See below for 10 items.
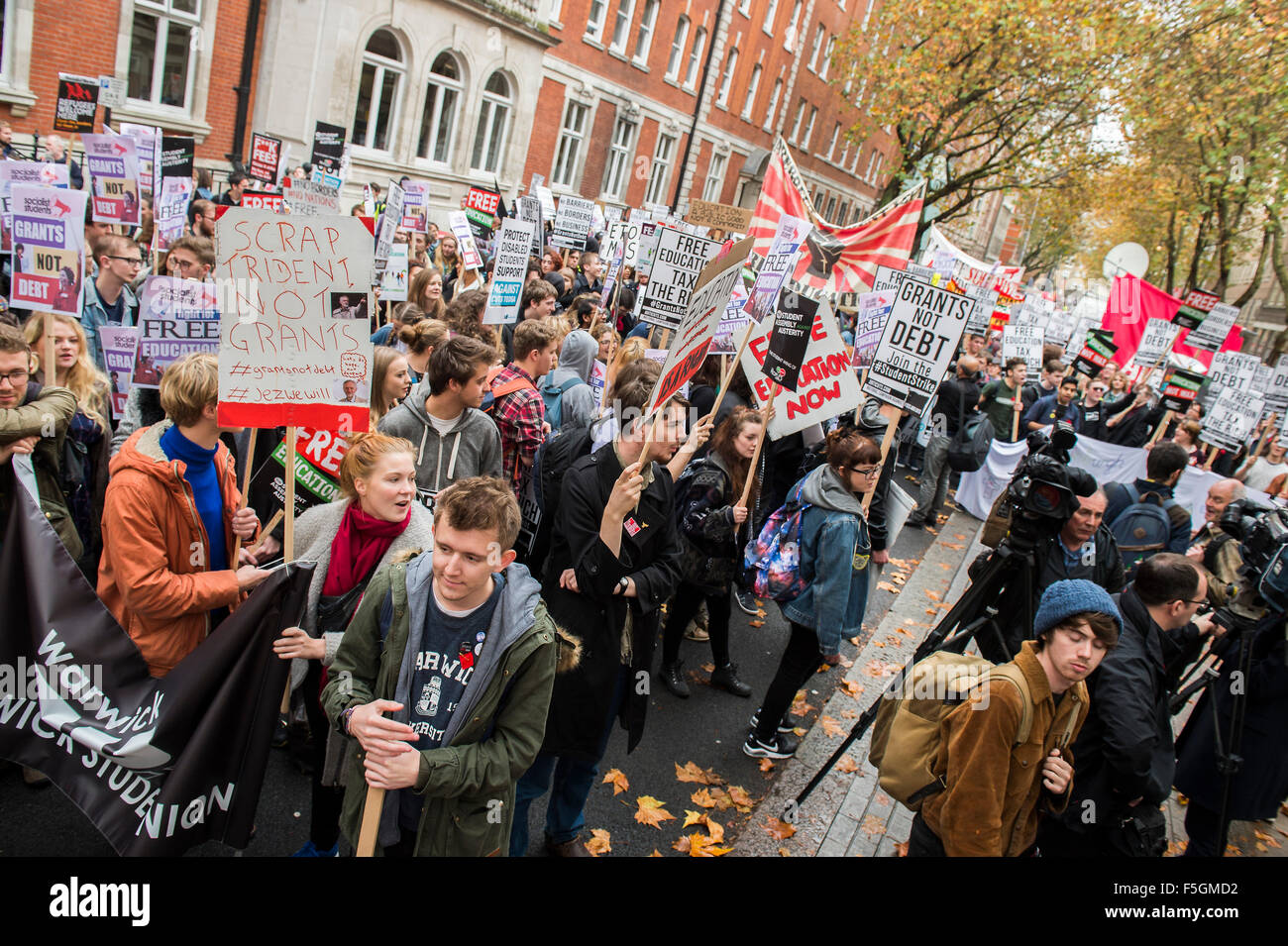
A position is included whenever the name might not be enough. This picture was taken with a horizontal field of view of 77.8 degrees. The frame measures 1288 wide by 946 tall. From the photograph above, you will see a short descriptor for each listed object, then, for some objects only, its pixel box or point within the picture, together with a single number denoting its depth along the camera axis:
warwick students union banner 2.57
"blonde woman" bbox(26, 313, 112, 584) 3.83
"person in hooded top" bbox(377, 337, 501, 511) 3.99
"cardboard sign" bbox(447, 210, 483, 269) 8.99
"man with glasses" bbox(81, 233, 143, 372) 5.50
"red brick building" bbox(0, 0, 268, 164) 13.10
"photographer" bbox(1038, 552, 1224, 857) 3.15
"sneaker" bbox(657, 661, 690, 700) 5.17
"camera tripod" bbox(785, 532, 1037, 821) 3.92
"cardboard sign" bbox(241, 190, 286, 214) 6.81
